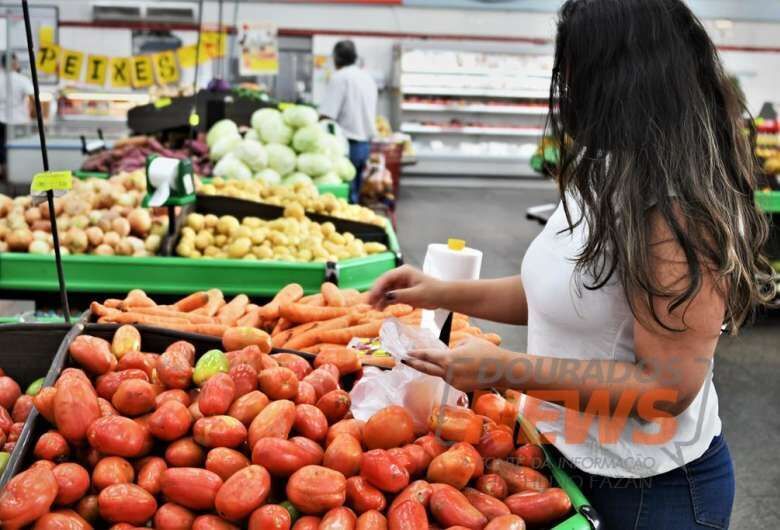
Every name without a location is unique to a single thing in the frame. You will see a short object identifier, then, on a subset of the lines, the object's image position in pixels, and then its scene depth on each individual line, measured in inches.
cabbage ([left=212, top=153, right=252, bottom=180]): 199.0
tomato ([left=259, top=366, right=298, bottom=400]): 62.4
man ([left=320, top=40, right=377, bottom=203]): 301.4
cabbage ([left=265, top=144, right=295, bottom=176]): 204.7
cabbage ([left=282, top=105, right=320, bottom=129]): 213.0
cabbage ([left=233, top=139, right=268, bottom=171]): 203.6
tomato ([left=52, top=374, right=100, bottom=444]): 55.6
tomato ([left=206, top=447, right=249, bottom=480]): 52.7
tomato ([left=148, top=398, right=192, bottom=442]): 55.9
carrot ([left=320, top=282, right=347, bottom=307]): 108.2
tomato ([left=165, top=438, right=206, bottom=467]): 54.8
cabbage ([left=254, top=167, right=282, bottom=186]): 197.8
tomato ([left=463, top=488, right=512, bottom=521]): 52.5
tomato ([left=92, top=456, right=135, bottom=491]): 52.2
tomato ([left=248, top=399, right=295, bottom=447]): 55.9
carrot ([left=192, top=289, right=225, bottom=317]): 105.7
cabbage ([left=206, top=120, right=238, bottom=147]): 227.9
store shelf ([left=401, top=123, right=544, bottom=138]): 521.4
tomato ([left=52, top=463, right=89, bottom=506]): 50.8
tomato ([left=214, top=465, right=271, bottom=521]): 48.9
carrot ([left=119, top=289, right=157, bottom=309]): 103.3
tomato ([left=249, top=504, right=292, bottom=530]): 48.4
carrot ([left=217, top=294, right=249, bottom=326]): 101.4
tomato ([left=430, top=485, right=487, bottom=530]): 50.6
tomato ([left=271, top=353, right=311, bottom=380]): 69.6
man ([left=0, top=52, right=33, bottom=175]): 374.6
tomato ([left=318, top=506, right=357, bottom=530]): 48.5
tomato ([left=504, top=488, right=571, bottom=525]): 53.0
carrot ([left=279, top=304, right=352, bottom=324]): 101.3
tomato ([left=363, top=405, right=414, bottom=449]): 57.7
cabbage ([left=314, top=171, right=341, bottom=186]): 206.8
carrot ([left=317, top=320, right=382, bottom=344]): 95.7
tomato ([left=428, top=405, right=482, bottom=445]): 59.3
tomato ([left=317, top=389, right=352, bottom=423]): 63.0
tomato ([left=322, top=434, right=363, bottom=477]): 54.5
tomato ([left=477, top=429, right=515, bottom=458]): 59.4
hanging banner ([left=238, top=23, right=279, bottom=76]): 317.7
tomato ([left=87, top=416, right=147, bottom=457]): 54.0
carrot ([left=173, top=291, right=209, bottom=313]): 107.1
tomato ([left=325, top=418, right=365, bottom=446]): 58.5
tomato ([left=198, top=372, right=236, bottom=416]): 58.1
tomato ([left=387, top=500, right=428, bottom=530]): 49.4
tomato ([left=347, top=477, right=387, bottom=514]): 52.1
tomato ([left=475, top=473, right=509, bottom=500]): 55.7
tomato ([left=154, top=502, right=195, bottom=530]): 50.1
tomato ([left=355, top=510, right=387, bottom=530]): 49.3
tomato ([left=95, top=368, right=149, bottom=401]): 62.6
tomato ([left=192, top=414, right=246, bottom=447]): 55.1
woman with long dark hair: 46.7
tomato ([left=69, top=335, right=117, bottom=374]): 65.6
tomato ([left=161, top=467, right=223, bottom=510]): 50.6
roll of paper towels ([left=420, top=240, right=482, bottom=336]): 79.7
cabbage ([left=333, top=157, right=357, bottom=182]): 218.8
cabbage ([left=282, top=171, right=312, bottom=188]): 198.4
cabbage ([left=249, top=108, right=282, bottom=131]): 215.3
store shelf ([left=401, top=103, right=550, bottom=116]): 514.9
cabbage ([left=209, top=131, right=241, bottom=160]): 215.6
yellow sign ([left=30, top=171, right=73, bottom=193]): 75.6
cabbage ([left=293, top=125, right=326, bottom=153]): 209.6
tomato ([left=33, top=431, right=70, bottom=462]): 54.7
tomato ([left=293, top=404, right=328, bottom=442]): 58.7
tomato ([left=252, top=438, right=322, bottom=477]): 52.8
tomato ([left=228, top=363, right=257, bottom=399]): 62.1
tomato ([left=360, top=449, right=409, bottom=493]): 52.9
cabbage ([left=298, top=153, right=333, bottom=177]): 206.4
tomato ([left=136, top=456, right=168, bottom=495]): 52.7
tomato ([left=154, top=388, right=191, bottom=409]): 60.2
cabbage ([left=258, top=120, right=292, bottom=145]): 212.1
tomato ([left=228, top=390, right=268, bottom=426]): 58.5
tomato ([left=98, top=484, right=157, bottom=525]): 49.8
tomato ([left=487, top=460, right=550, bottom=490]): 56.8
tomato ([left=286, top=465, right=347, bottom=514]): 50.4
